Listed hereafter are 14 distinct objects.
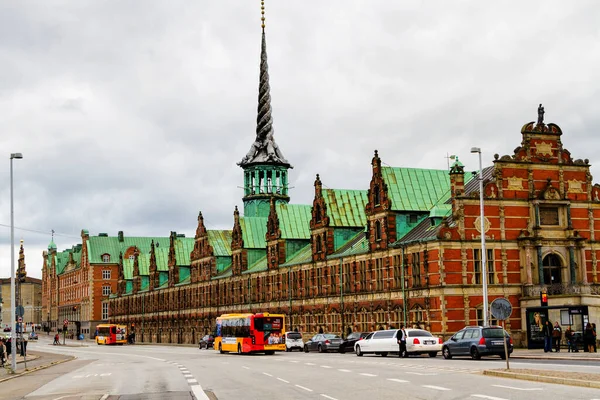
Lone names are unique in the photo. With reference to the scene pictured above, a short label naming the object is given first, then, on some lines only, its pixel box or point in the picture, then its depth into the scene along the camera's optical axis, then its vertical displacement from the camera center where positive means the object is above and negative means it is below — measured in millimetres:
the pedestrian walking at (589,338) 48281 -2767
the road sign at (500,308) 31500 -617
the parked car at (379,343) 53191 -3009
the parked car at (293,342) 74681 -3733
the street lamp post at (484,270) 53438 +1338
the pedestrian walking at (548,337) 50375 -2753
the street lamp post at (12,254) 47969 +2988
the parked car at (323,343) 66500 -3597
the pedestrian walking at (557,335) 50844 -2674
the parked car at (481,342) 43469 -2559
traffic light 54656 -536
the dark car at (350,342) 63984 -3379
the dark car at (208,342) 91375 -4274
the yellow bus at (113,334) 126875 -4321
